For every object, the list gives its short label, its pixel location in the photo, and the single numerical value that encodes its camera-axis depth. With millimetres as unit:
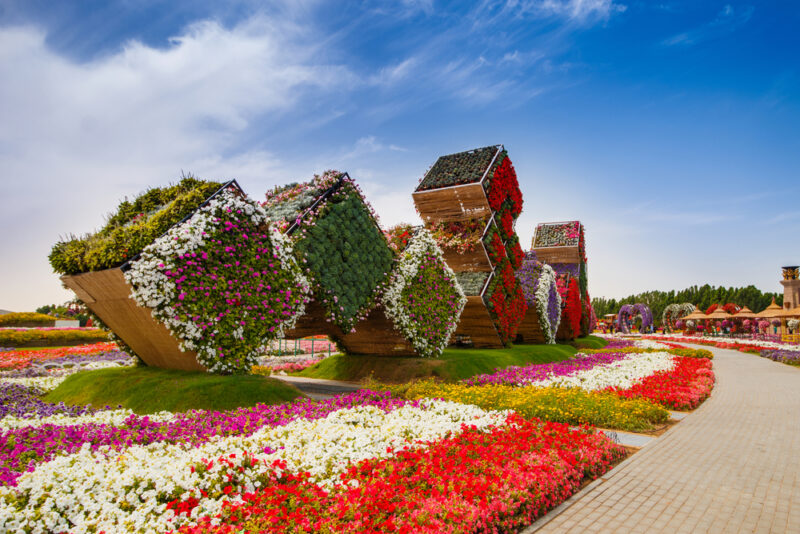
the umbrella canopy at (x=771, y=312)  36819
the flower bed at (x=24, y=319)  32719
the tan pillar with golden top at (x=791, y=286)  45688
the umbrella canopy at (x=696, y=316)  48256
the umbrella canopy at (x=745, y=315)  44438
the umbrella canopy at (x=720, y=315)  44369
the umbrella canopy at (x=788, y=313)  32841
